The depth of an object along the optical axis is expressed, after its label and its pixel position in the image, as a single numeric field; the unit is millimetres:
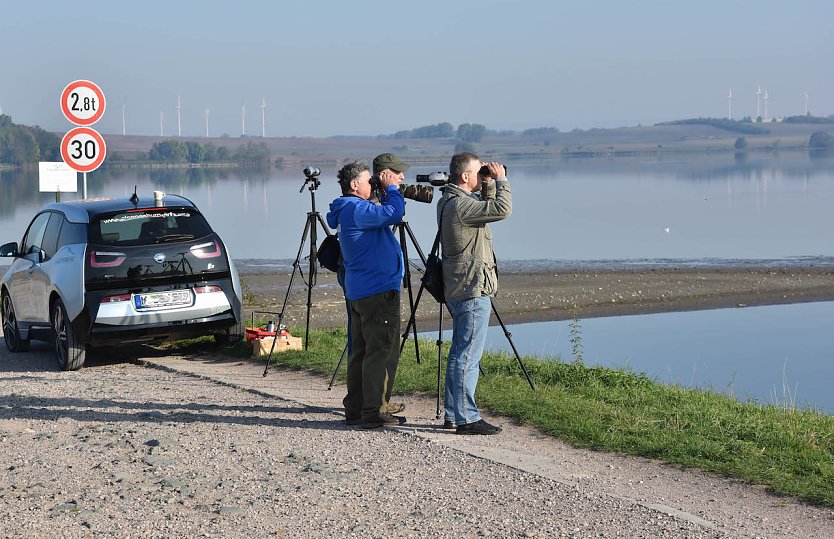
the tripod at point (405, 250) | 9430
